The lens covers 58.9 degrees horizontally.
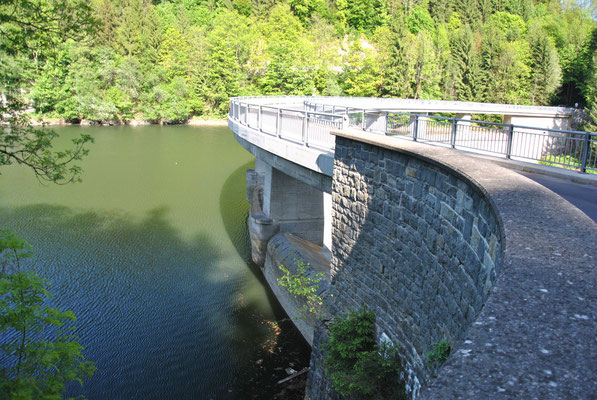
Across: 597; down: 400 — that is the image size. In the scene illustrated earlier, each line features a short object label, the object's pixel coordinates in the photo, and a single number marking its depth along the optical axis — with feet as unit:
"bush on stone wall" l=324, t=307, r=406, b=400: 23.41
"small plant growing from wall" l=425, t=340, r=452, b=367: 17.79
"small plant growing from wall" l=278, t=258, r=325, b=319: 37.52
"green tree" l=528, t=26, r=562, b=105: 181.27
